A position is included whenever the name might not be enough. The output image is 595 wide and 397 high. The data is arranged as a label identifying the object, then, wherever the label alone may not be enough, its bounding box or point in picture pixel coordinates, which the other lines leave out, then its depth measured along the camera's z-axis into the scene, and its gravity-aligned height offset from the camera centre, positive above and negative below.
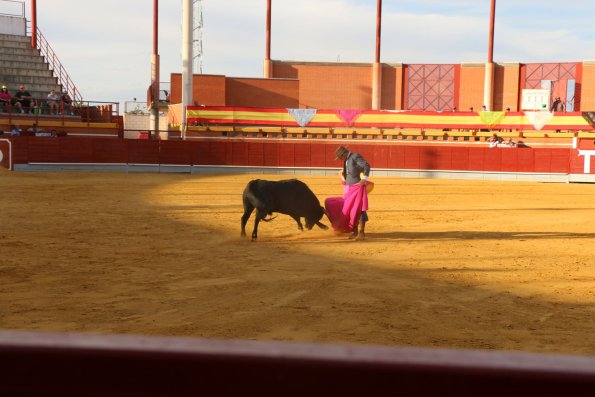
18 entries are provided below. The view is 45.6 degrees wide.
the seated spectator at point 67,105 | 27.60 +0.74
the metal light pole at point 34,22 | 32.25 +4.60
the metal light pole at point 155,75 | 33.56 +2.52
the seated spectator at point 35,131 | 24.97 -0.28
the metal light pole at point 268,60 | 37.64 +3.65
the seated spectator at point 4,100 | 25.73 +0.81
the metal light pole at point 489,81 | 37.53 +2.78
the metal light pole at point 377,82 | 39.00 +2.65
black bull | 9.53 -1.01
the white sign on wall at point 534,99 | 32.00 +1.56
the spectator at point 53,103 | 26.95 +0.78
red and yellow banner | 27.28 +0.45
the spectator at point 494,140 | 26.62 -0.28
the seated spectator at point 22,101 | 26.06 +0.80
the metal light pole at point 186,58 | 27.05 +2.63
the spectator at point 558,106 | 31.69 +1.25
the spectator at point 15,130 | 24.22 -0.26
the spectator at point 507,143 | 26.44 -0.39
